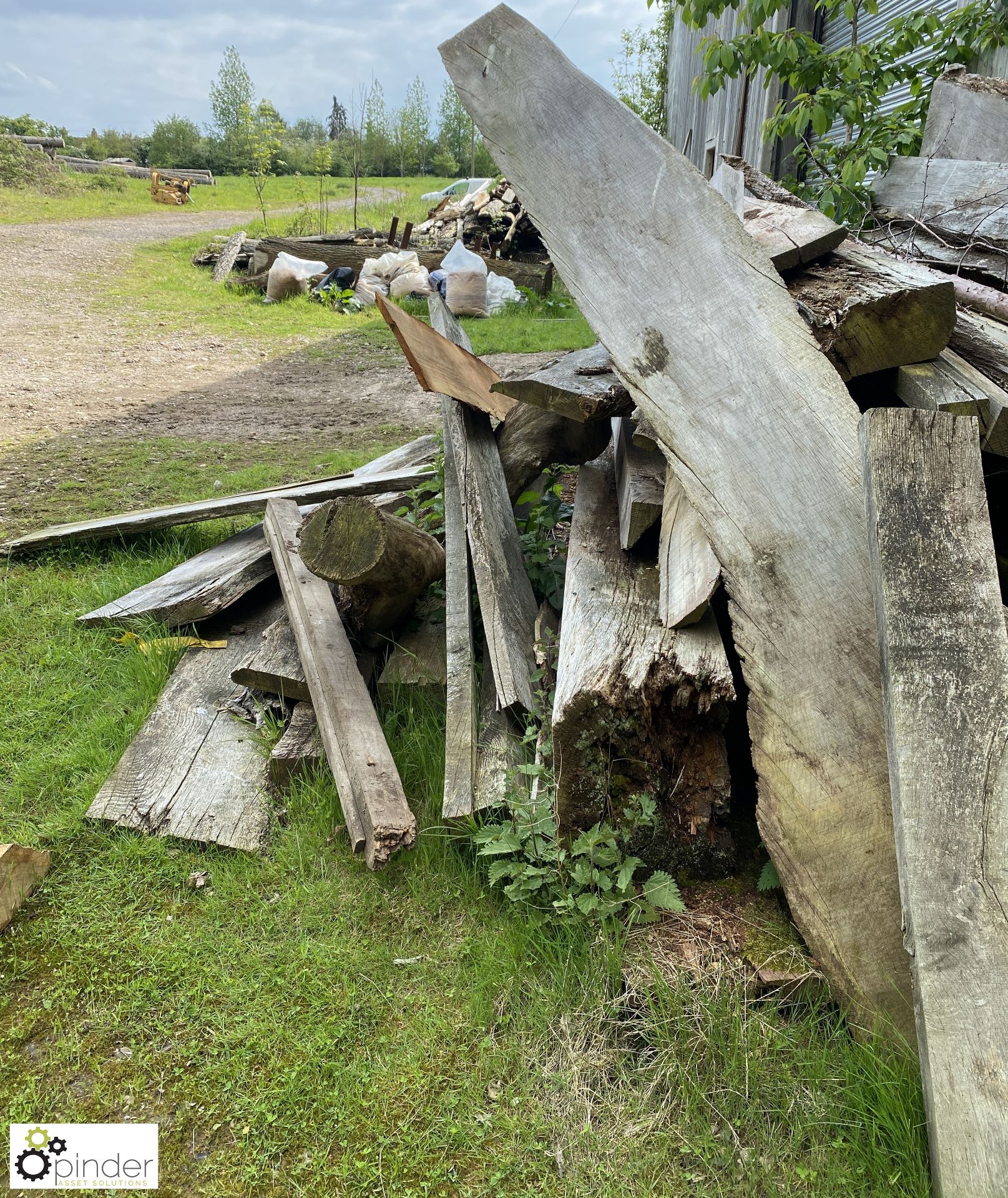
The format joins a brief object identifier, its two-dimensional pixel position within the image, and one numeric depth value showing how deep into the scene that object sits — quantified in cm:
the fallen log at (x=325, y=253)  1276
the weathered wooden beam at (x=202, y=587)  340
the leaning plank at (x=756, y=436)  186
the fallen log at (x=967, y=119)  365
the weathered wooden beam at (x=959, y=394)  208
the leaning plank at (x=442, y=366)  337
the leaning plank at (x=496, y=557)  266
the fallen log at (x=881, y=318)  217
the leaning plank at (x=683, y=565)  212
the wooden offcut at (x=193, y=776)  264
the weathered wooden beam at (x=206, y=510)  412
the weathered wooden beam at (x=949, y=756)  148
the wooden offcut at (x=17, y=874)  233
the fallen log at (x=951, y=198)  325
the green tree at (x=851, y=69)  438
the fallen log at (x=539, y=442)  349
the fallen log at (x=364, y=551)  282
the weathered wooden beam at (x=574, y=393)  283
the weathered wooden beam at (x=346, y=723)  232
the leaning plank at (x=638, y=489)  258
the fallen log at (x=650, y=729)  205
